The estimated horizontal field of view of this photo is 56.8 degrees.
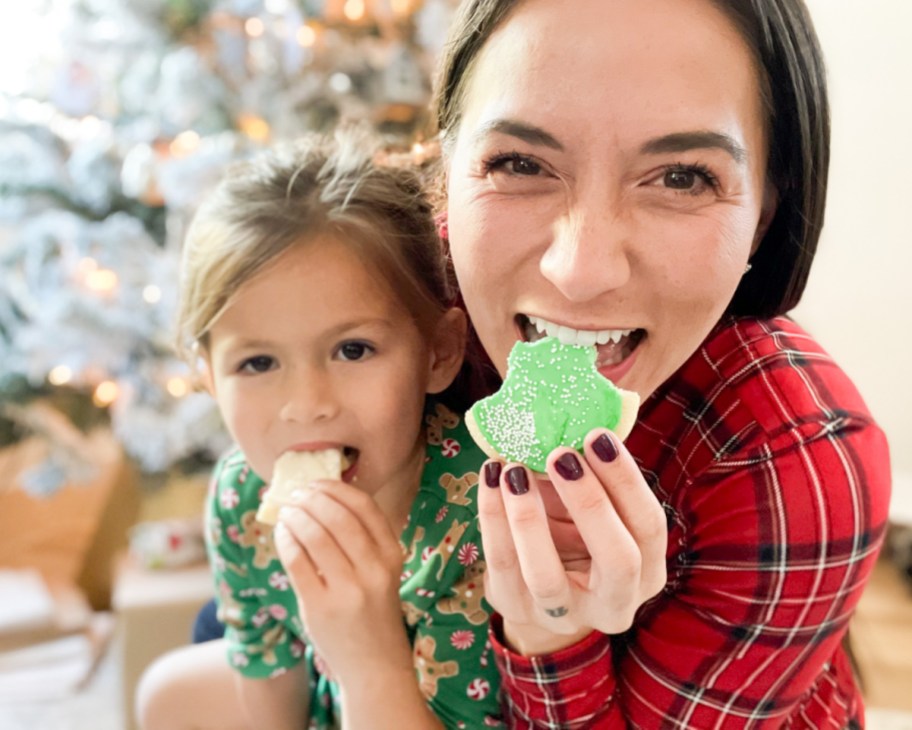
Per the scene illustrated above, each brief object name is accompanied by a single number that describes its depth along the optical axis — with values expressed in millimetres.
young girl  975
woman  727
